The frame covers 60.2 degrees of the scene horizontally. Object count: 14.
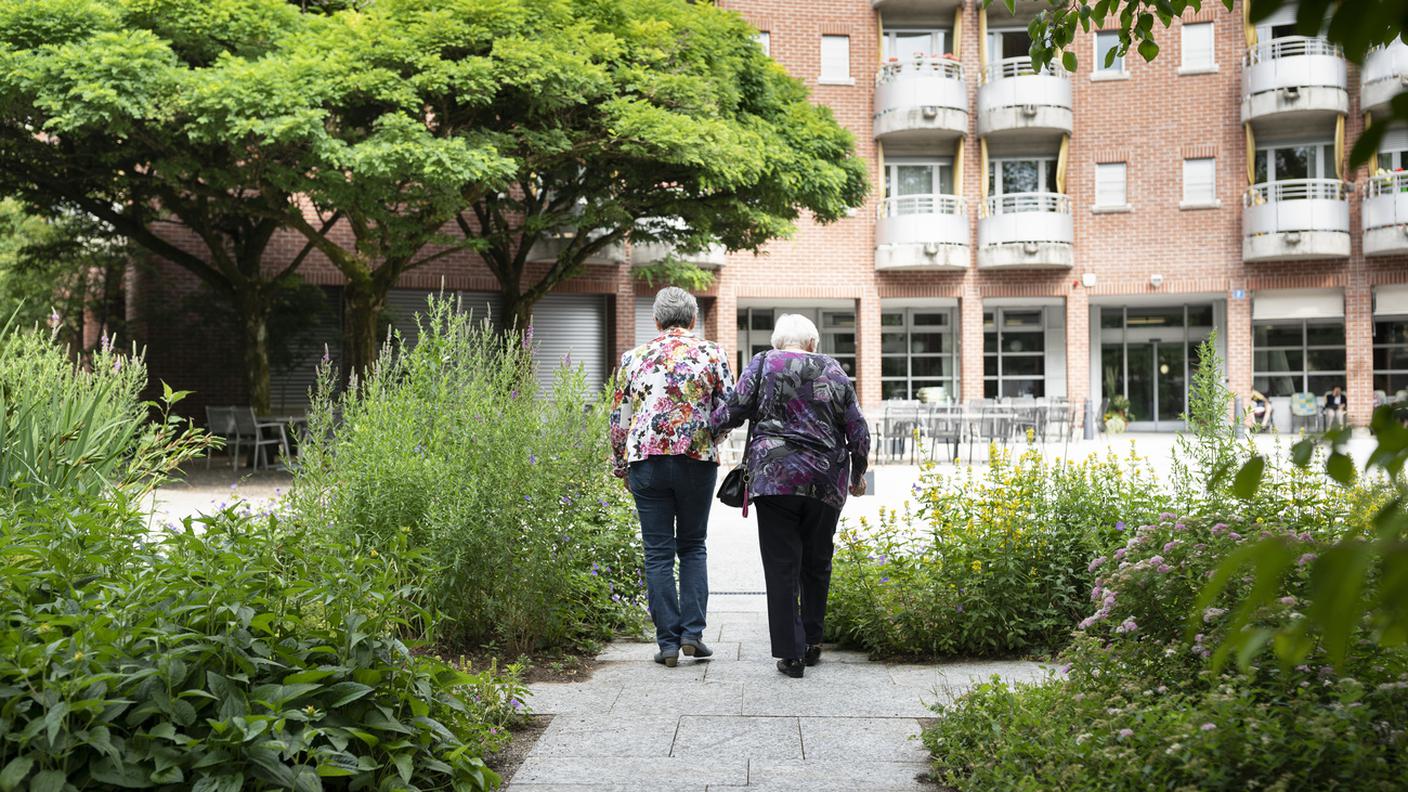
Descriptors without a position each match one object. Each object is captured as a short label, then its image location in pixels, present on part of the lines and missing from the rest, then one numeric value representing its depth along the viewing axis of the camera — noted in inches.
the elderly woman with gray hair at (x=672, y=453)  233.3
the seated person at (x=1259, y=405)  1182.8
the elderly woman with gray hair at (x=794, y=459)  222.2
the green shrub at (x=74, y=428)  216.1
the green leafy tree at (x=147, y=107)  589.0
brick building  1167.6
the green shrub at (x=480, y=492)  227.8
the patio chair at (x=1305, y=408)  1227.2
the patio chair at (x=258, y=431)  733.9
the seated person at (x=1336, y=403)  1201.4
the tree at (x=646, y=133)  666.2
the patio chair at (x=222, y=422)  782.5
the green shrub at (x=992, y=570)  235.3
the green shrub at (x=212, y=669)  117.4
